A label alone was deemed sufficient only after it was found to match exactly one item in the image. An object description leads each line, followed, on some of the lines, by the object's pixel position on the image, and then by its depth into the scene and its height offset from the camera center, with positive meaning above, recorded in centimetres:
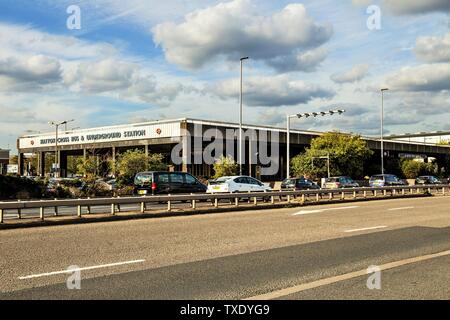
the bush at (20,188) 2909 -119
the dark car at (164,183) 2577 -85
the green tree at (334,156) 6138 +118
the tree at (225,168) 4353 -13
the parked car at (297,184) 3606 -131
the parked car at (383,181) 4459 -139
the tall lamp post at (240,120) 3447 +333
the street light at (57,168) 5986 -5
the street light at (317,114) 3978 +412
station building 5966 +339
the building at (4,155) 11826 +310
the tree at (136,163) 4769 +38
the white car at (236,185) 2888 -108
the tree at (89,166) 4384 +12
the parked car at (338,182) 4156 -140
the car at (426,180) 5348 -161
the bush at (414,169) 7569 -59
